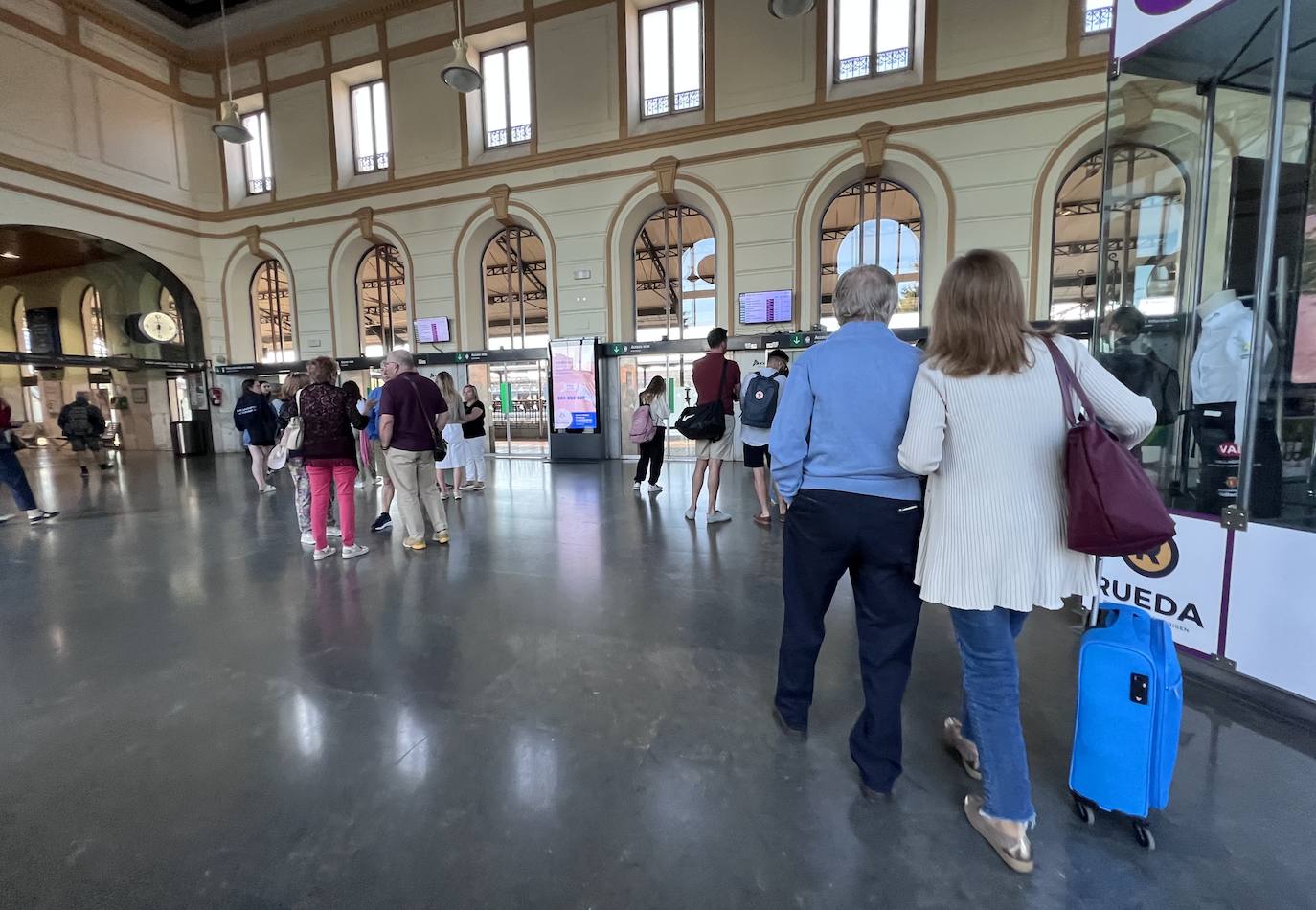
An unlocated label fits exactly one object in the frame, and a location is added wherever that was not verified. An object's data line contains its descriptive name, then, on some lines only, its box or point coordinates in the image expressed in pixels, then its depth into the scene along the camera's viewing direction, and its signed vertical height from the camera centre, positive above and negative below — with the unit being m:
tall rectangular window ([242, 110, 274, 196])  14.61 +6.66
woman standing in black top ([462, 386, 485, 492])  7.44 -0.48
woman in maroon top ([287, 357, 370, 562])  4.49 -0.34
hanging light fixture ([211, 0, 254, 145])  10.79 +5.48
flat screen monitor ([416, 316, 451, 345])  12.53 +1.60
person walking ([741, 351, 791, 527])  5.00 -0.16
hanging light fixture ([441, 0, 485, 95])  8.88 +5.32
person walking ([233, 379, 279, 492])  7.83 -0.28
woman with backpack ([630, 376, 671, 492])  7.02 -0.38
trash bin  14.04 -0.82
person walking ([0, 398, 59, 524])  5.90 -0.70
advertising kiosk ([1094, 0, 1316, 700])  2.41 +0.56
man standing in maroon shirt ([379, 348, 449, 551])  4.57 -0.25
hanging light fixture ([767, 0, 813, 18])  7.56 +5.32
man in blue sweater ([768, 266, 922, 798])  1.70 -0.30
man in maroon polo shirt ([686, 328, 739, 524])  5.18 +0.08
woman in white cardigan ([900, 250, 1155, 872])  1.45 -0.24
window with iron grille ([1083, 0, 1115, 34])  8.65 +5.84
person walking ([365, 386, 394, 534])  5.58 -0.85
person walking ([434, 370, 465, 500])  6.95 -0.68
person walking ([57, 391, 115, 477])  10.18 -0.33
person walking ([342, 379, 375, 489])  7.52 -0.85
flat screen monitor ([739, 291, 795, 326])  10.26 +1.64
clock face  14.23 +2.05
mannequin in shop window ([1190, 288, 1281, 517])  2.78 -0.10
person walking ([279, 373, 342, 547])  5.00 -0.82
